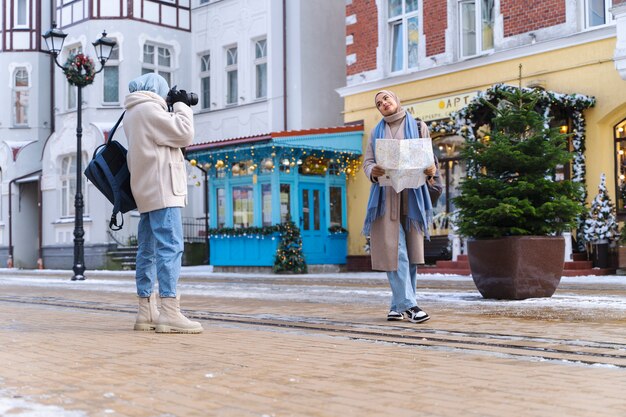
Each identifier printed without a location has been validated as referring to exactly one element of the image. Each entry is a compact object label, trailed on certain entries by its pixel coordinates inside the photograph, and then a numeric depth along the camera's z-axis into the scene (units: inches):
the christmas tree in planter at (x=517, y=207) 386.6
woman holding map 290.8
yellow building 673.6
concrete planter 384.5
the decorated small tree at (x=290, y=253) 832.9
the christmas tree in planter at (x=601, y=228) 658.8
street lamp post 756.0
